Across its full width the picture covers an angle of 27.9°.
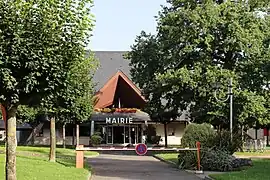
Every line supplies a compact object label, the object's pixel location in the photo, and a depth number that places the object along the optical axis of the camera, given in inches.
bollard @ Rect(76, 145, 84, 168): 910.6
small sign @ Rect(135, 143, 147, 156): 979.3
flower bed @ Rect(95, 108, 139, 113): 2241.6
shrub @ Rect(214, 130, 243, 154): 999.0
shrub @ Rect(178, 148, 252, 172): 930.1
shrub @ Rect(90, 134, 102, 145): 2116.1
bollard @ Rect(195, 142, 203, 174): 900.6
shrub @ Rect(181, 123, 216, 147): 1008.9
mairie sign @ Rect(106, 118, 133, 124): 2204.5
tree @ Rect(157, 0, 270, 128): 1512.1
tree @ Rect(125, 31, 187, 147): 1641.2
